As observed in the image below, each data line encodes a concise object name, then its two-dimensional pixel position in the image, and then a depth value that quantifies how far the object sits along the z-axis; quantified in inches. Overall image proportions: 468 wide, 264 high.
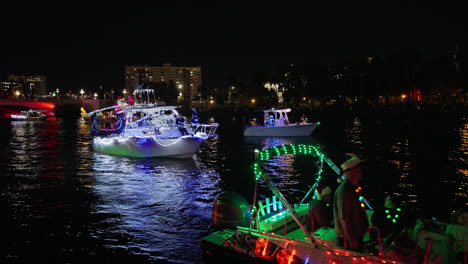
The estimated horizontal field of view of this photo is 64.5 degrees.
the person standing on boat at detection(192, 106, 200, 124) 1121.1
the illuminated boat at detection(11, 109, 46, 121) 3956.7
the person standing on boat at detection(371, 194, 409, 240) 308.2
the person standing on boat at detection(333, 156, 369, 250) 256.5
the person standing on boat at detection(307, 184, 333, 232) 336.5
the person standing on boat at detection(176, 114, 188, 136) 1063.6
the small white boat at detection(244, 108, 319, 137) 1674.5
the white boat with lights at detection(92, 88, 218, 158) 999.6
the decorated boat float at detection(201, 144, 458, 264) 264.8
